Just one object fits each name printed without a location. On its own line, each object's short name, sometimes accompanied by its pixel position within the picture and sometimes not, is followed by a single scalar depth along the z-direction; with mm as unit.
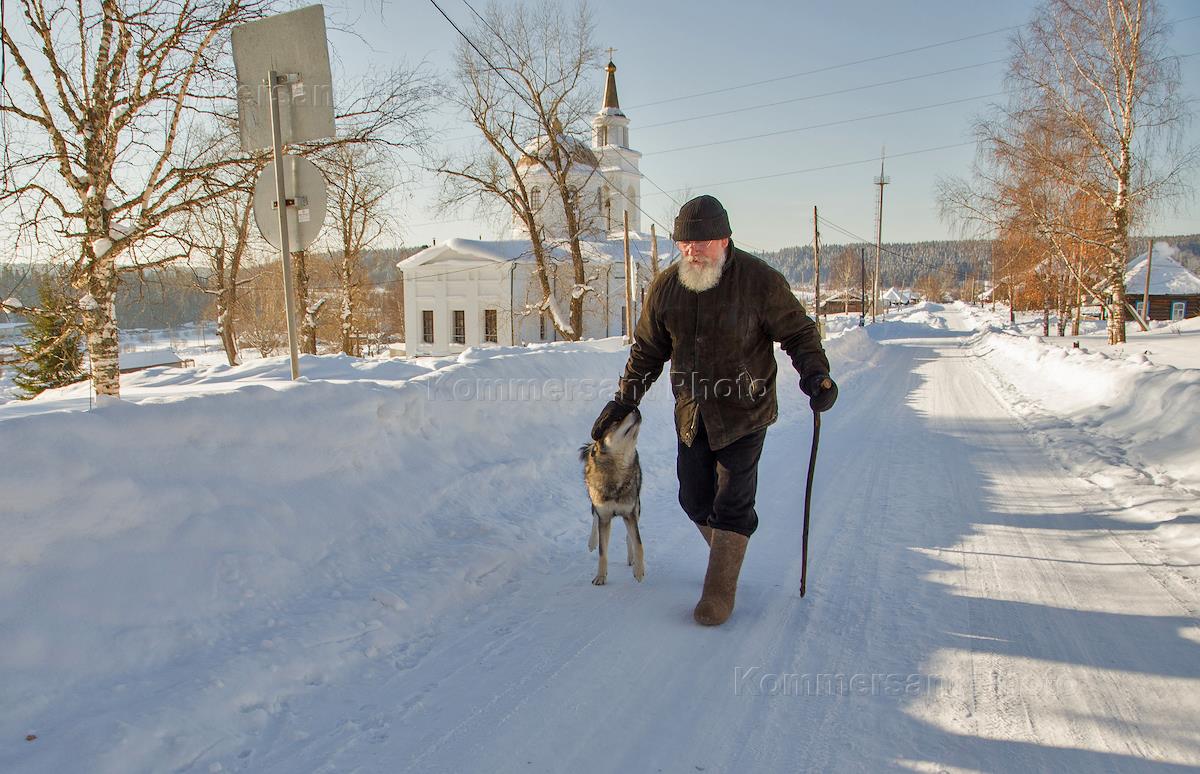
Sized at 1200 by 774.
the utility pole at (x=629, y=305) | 21272
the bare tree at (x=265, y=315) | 32994
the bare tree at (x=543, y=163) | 25375
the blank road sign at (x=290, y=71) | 5094
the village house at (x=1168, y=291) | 58094
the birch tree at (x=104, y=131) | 6289
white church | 41875
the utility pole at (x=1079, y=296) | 29730
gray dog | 4246
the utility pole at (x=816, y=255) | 36250
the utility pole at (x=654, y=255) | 32350
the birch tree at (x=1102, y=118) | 18703
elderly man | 3674
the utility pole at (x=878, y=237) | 54750
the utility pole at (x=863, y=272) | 56531
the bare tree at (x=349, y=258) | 28609
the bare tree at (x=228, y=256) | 7738
